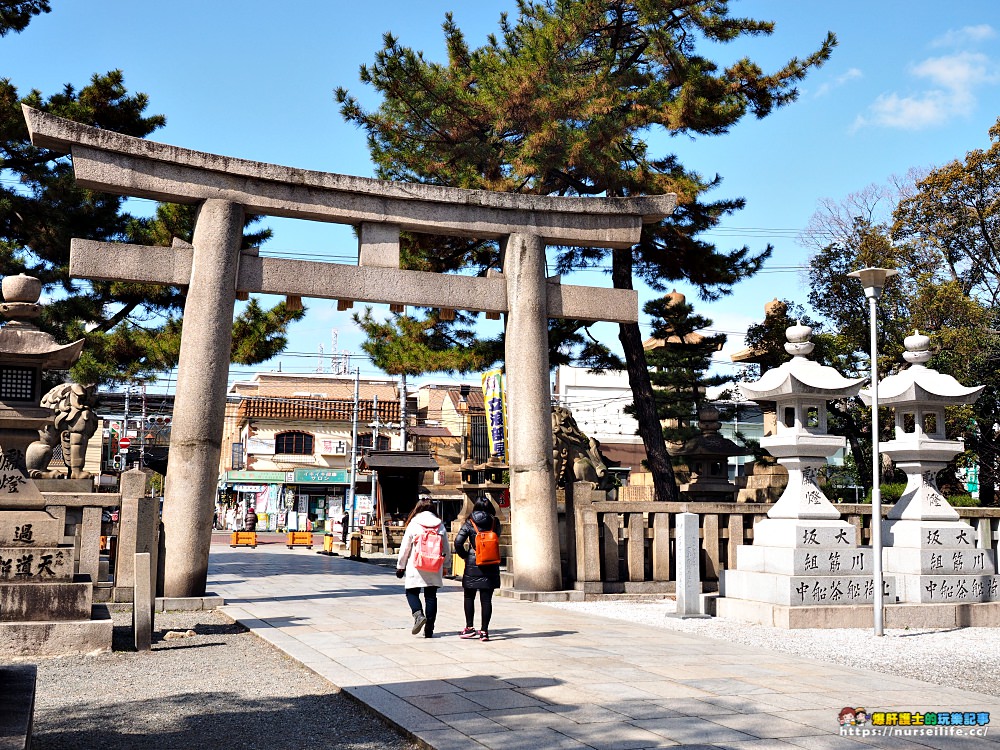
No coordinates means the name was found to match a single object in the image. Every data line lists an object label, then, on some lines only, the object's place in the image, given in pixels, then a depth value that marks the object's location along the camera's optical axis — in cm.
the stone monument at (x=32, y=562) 836
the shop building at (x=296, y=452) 4675
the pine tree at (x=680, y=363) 2031
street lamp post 1075
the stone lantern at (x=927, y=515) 1218
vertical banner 1916
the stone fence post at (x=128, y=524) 1188
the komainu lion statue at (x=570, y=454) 1944
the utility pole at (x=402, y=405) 3859
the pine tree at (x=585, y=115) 1736
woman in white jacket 954
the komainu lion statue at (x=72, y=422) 1559
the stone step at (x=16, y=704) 381
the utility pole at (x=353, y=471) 3819
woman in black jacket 948
